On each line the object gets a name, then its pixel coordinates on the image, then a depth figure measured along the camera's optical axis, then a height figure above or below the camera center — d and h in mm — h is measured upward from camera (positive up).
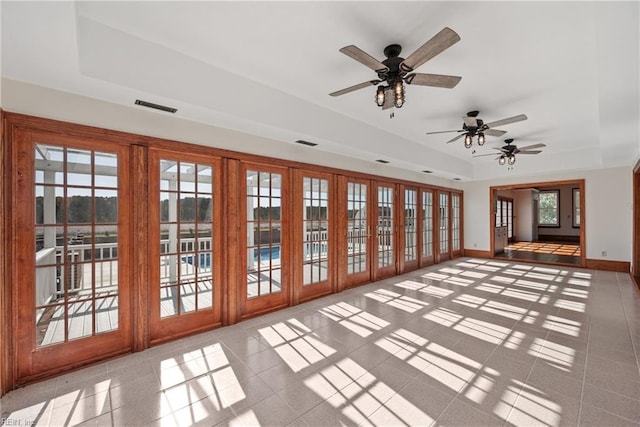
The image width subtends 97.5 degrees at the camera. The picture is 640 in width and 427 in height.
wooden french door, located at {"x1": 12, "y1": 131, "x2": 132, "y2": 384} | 2381 -355
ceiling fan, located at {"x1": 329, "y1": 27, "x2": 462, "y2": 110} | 2148 +1213
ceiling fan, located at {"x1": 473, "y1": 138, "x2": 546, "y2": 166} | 5441 +1230
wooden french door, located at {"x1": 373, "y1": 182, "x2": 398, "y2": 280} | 5859 -394
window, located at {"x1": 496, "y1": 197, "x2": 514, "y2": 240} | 10859 -38
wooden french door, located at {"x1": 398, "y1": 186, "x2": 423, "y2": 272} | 6562 -391
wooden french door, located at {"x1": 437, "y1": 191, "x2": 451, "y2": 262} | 7968 -380
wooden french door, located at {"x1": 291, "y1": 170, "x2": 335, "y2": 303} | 4395 -365
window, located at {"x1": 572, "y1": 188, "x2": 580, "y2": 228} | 12282 +238
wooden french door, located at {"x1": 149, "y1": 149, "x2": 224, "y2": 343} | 3061 -346
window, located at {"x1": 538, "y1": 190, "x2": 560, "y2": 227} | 12922 +228
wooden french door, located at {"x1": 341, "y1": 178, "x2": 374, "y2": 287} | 5309 -354
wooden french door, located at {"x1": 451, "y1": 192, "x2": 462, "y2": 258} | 8578 -341
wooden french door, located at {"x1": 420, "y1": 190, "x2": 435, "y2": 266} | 7305 -400
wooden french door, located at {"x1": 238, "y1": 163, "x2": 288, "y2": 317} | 3822 -360
